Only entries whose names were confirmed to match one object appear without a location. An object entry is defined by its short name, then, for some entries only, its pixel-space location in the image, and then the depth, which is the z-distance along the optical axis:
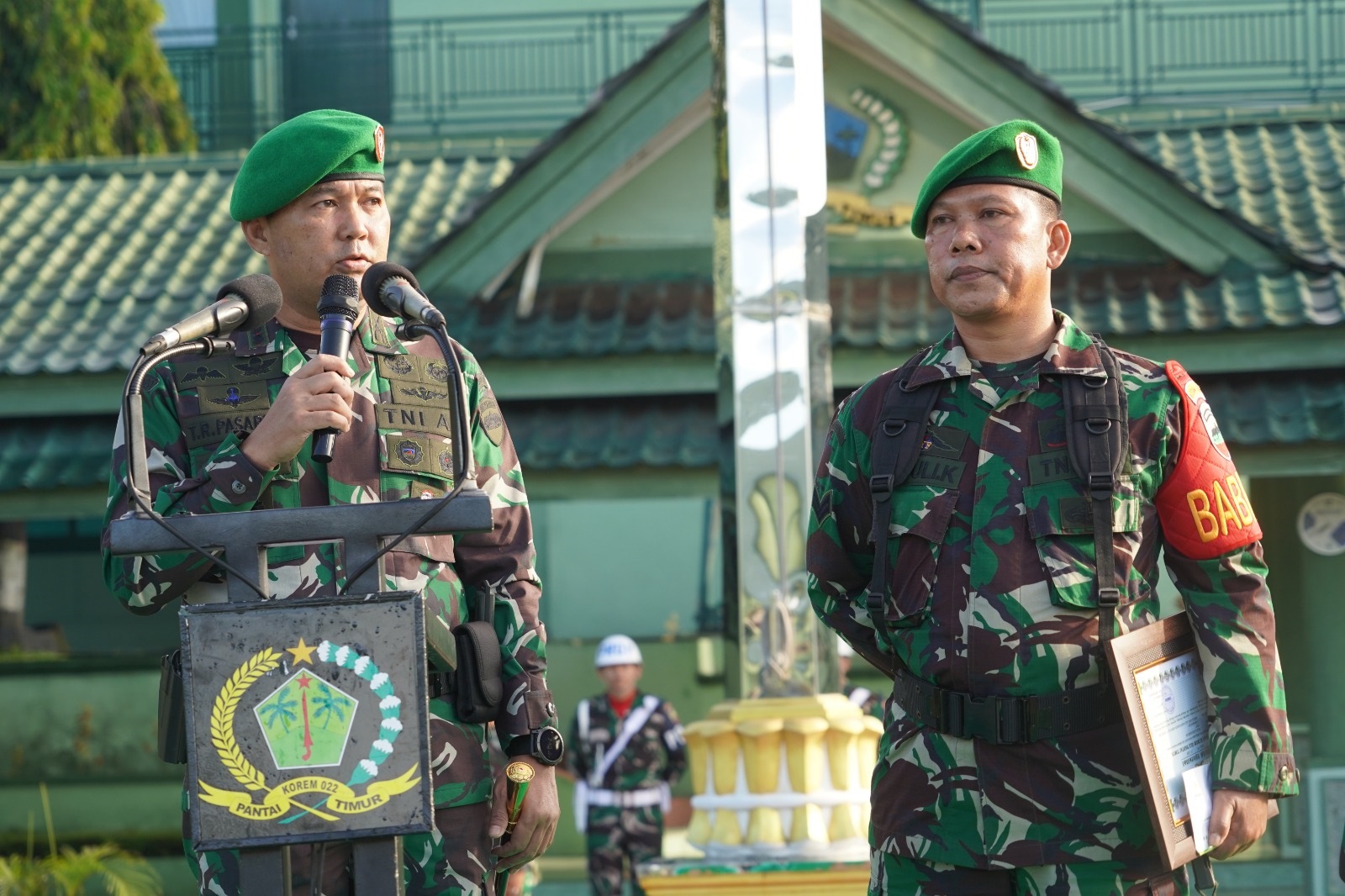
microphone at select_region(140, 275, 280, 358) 3.46
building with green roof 10.86
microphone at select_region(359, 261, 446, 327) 3.36
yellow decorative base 7.17
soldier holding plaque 3.70
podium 3.02
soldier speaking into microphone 3.58
